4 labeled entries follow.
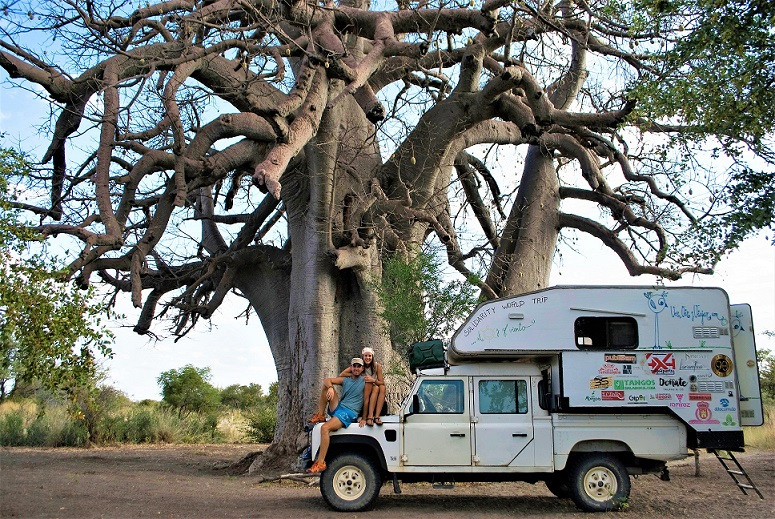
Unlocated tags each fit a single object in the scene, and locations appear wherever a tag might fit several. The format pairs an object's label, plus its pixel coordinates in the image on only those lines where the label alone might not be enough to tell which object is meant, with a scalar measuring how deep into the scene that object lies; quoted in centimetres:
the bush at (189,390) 2783
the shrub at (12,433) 1884
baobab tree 970
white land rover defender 879
